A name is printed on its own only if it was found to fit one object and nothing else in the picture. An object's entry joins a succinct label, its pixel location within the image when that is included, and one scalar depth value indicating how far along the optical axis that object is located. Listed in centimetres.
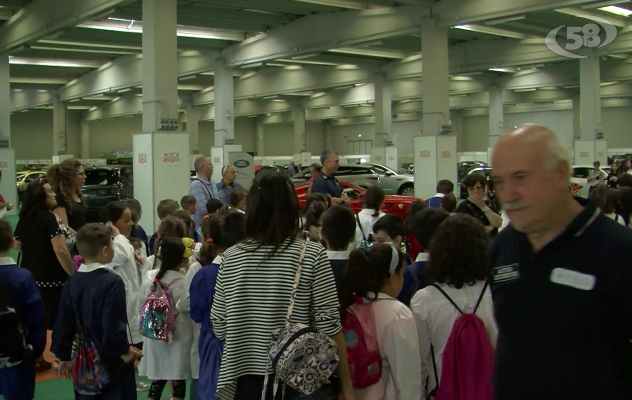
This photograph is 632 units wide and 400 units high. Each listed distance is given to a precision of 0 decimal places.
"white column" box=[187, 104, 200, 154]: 3769
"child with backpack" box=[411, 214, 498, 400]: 312
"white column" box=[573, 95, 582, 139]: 3766
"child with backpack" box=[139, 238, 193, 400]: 441
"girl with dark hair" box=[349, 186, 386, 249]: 668
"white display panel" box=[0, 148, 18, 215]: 2091
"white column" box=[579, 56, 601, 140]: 2488
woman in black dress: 548
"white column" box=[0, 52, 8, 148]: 2122
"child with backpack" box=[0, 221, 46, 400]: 430
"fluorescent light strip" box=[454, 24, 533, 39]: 2147
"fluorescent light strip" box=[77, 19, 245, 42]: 1941
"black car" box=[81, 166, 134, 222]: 1758
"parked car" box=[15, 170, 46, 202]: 2712
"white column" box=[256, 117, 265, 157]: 4965
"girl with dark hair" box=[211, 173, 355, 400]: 287
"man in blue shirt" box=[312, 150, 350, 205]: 868
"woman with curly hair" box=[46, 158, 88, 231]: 624
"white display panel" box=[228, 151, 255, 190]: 1970
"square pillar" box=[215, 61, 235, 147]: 2388
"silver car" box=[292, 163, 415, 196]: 2436
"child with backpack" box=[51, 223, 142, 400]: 391
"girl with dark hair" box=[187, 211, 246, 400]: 383
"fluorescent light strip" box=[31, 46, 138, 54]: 2406
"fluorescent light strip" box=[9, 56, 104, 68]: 2659
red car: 1367
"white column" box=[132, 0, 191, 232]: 1436
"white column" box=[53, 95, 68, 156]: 3466
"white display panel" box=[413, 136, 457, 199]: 1945
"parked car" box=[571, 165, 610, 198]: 2298
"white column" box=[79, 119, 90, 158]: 4453
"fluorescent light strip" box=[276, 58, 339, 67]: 2762
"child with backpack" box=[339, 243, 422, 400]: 311
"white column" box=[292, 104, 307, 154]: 3738
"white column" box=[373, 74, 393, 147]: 2894
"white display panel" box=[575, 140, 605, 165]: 2484
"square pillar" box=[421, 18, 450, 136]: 1900
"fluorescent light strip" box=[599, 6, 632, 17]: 2047
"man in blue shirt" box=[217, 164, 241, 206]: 954
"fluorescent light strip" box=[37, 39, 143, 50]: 2266
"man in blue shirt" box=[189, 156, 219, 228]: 927
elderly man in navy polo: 179
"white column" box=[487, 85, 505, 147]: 3241
